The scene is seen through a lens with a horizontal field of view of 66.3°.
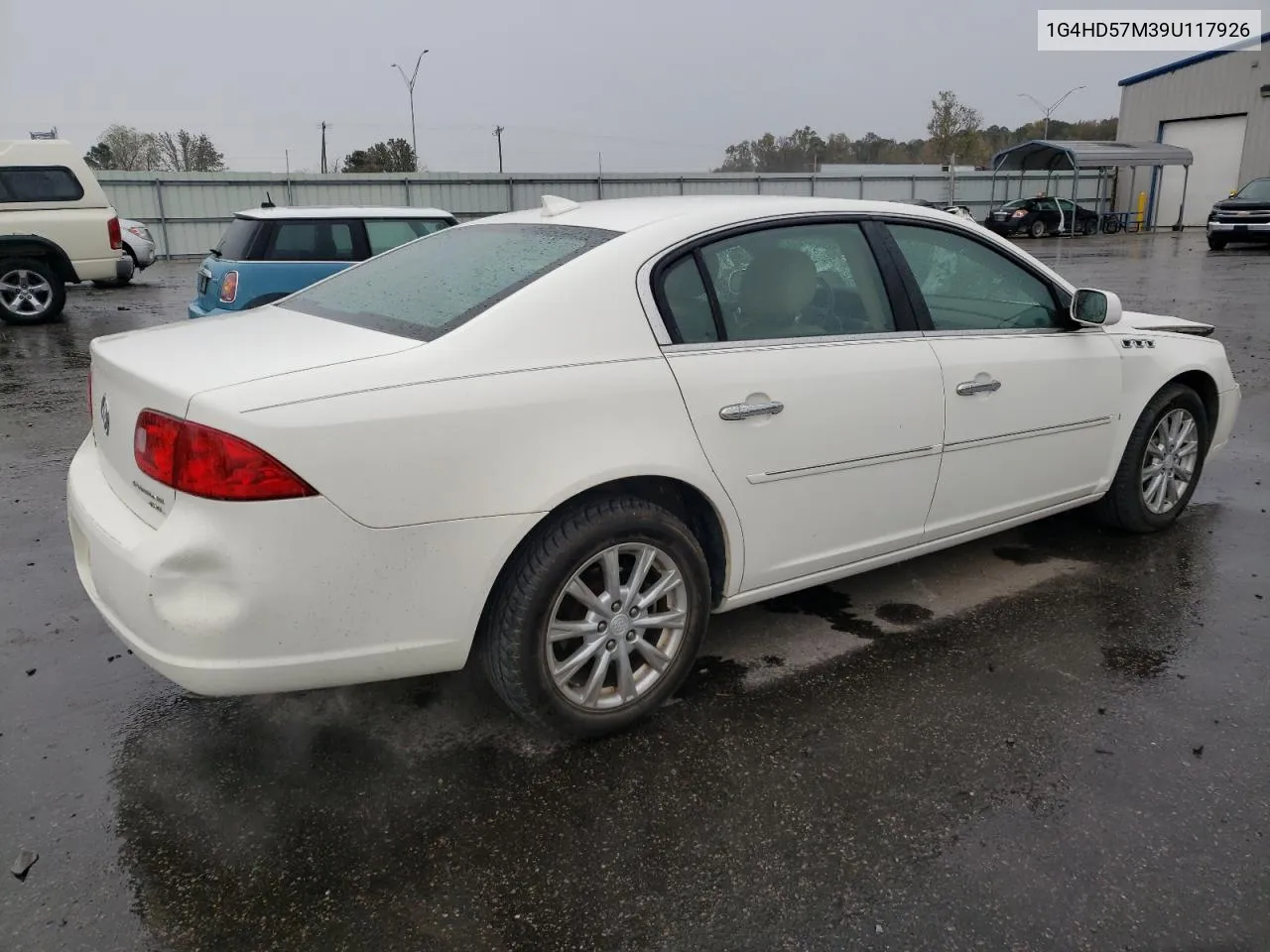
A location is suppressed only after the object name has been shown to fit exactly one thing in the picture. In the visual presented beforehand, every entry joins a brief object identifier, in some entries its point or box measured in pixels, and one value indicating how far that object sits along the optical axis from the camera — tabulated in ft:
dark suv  78.12
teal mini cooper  27.68
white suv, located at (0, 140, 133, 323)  39.81
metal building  113.09
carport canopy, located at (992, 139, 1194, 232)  106.59
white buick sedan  7.86
